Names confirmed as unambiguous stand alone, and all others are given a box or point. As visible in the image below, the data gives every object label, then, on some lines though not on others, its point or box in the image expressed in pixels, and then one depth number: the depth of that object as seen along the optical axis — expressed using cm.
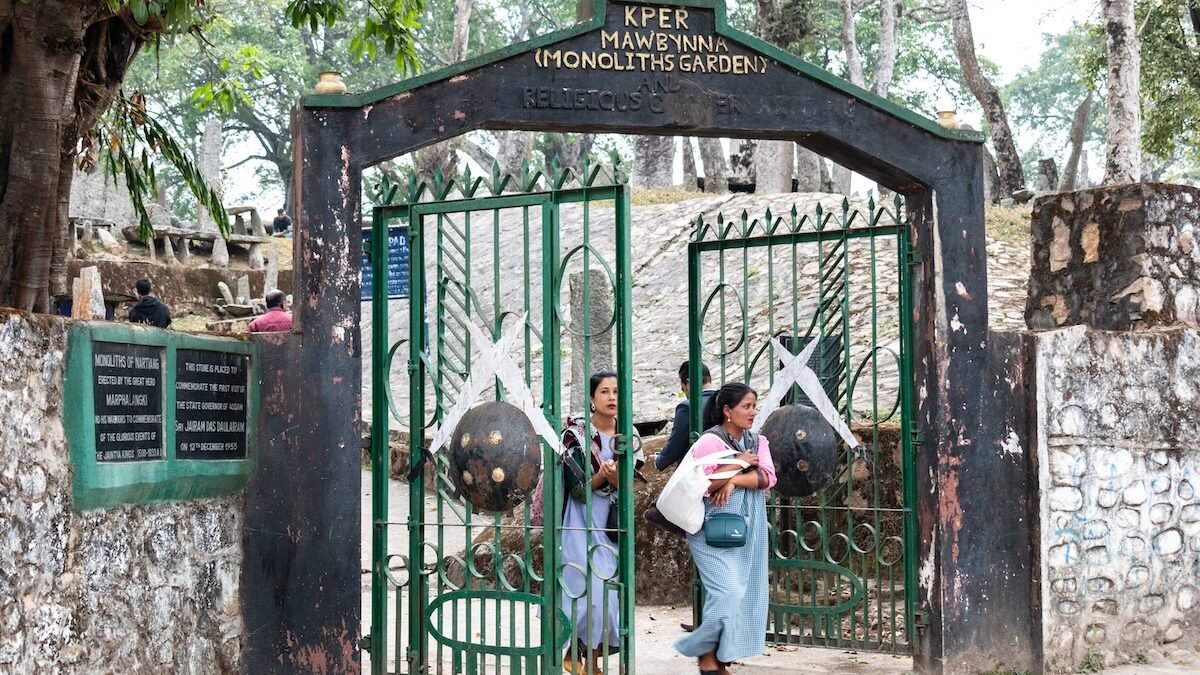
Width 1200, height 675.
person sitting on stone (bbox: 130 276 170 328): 1198
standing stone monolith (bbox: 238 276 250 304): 2089
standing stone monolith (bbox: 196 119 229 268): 3171
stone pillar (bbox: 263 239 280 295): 2096
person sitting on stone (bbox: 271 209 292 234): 2747
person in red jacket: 1123
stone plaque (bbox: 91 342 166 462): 503
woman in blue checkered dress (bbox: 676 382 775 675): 666
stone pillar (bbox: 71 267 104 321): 1459
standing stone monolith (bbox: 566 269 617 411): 1227
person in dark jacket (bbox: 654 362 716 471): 798
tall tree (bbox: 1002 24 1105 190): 4981
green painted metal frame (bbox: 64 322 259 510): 486
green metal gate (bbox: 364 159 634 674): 620
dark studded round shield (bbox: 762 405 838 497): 742
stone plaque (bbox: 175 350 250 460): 559
